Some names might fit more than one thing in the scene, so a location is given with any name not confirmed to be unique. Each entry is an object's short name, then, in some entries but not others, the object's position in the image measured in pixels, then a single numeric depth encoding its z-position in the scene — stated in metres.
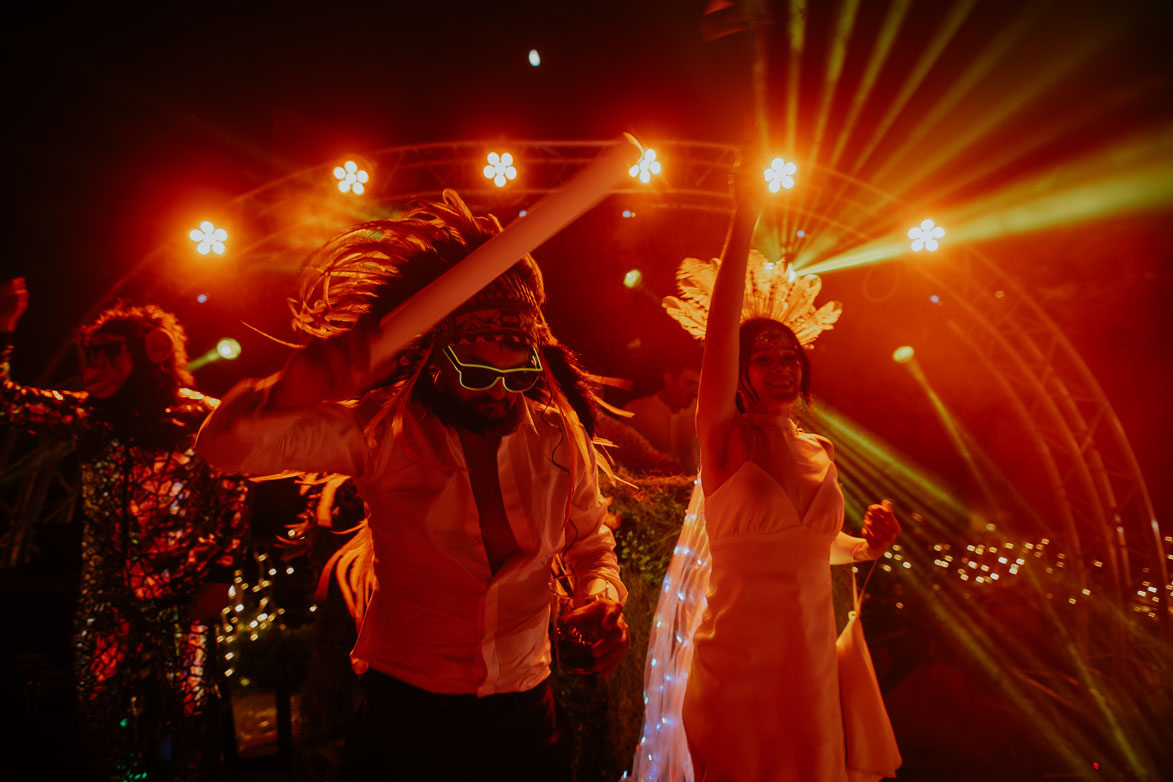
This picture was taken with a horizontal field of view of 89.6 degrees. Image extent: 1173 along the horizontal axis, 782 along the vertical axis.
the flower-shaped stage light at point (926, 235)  7.52
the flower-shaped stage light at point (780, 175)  7.38
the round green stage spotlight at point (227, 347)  8.55
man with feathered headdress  1.64
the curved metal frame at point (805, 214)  7.10
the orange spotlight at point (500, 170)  7.40
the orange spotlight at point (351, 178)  7.41
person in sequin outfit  2.96
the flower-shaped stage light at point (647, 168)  7.45
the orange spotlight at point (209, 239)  7.54
